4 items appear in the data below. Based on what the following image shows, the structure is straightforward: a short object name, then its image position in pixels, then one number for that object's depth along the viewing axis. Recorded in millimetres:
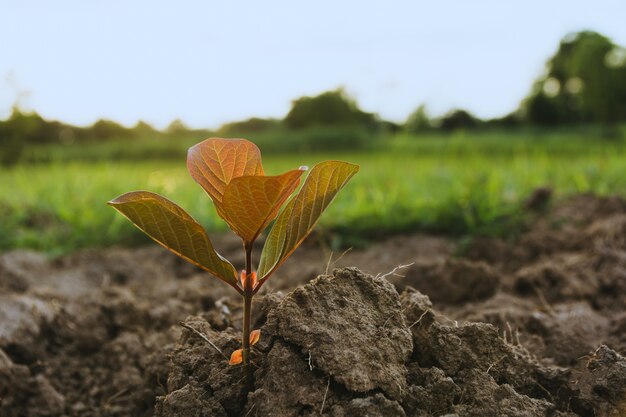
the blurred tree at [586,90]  21188
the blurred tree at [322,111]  21438
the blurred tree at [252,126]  18255
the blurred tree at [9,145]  11273
